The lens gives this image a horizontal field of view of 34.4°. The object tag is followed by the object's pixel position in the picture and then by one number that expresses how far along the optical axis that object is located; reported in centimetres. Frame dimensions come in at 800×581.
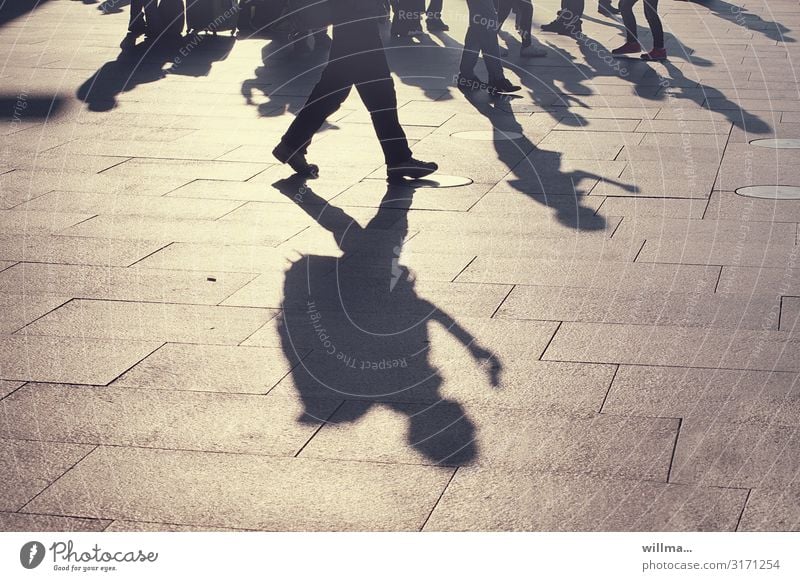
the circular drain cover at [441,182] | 920
